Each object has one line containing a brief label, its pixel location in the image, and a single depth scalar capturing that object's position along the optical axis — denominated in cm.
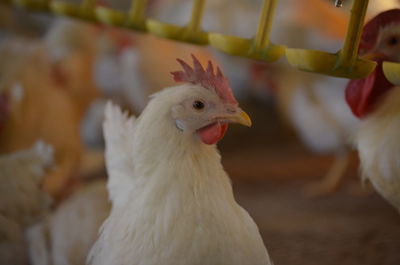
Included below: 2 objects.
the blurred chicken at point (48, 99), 126
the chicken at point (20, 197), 104
